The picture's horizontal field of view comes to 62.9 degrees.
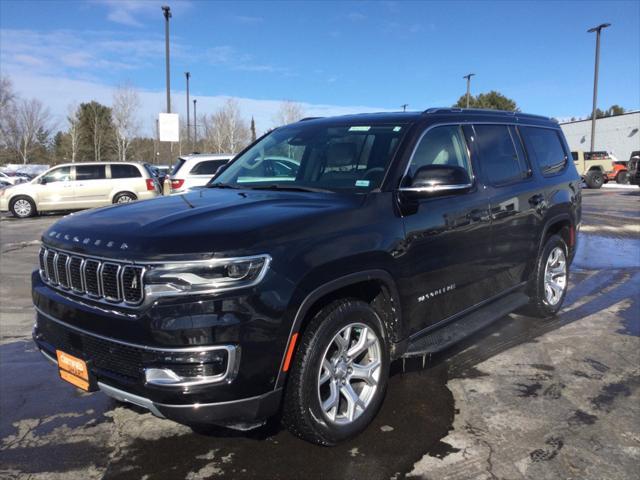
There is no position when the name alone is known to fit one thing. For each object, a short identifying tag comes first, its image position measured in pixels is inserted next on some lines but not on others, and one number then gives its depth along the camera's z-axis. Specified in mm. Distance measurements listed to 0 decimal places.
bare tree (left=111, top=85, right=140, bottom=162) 55719
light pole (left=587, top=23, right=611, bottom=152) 32062
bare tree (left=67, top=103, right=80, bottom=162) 61062
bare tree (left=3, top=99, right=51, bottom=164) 60562
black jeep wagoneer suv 2475
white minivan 18109
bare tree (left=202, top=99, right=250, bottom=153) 56062
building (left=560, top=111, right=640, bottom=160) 45938
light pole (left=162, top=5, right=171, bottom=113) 24344
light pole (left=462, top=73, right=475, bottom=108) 46156
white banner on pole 27438
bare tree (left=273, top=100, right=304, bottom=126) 45812
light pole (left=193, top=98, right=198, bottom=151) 55719
